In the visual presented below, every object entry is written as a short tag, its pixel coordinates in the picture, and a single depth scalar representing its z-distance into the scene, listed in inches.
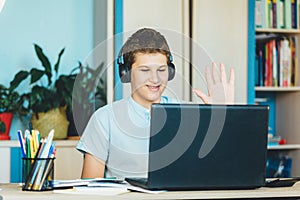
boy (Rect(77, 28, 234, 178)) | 90.4
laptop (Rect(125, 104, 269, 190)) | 69.9
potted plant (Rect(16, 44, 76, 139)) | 150.5
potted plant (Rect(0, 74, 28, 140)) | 149.9
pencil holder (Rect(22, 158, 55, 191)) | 74.8
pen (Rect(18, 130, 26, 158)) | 76.9
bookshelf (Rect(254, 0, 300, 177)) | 161.9
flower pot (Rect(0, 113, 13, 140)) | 149.3
